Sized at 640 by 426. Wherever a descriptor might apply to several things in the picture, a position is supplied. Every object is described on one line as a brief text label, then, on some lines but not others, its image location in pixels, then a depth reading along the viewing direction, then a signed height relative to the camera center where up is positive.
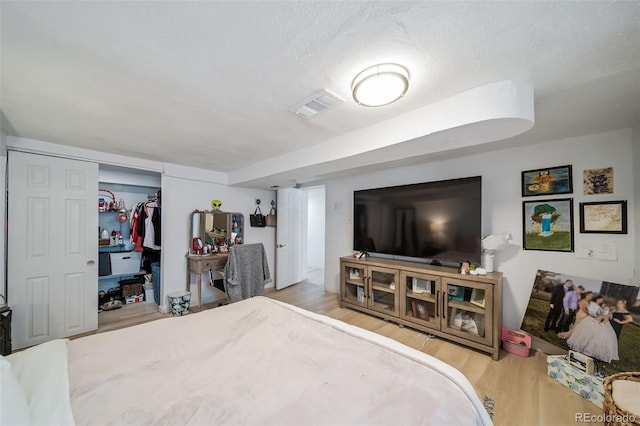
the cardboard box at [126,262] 3.67 -0.79
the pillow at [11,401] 0.70 -0.61
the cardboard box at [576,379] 1.71 -1.30
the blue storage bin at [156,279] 3.73 -1.07
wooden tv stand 2.31 -0.99
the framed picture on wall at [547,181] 2.31 +0.35
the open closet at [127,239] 3.62 -0.40
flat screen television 2.65 -0.08
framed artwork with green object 2.30 -0.10
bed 0.86 -0.75
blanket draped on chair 3.25 -0.85
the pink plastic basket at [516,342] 2.29 -1.29
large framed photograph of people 1.78 -0.91
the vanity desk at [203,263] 3.35 -0.73
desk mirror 3.71 -0.21
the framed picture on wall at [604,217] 2.06 -0.02
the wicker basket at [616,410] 1.22 -1.08
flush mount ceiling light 1.28 +0.75
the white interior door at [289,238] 4.55 -0.49
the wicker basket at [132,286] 3.71 -1.17
